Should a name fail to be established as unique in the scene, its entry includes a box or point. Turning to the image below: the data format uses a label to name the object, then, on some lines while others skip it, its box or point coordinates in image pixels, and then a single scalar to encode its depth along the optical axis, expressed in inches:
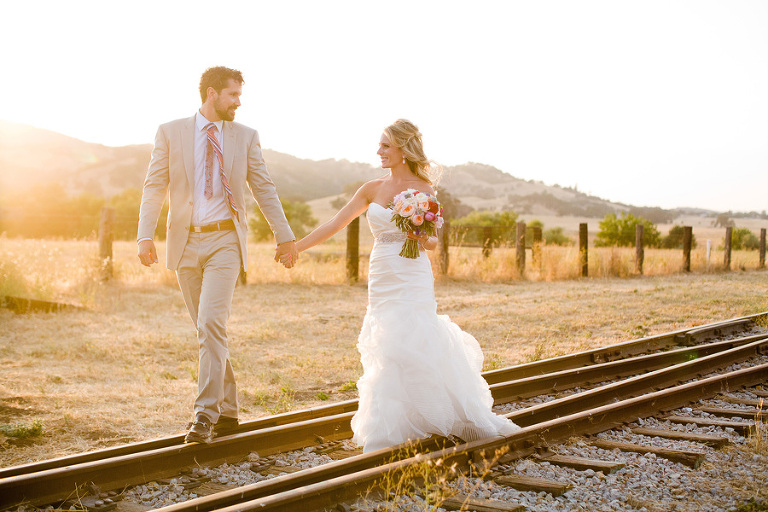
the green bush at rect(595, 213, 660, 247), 1505.3
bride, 199.9
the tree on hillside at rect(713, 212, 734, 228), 3445.4
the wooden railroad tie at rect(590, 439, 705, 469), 197.8
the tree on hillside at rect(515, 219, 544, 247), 1516.4
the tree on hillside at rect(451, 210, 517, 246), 1419.3
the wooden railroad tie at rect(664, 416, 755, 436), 227.9
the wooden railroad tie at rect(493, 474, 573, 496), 172.1
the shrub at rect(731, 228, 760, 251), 1787.6
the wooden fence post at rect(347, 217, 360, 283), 635.5
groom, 198.5
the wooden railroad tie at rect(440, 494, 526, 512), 157.3
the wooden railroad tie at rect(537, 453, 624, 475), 190.5
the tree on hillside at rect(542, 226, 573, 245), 1833.3
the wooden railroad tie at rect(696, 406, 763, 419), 250.7
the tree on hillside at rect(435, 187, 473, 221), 2042.3
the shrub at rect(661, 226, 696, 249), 1584.6
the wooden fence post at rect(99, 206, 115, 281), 581.3
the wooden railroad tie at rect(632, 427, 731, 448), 217.0
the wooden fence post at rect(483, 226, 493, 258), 801.9
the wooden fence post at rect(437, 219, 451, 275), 693.3
